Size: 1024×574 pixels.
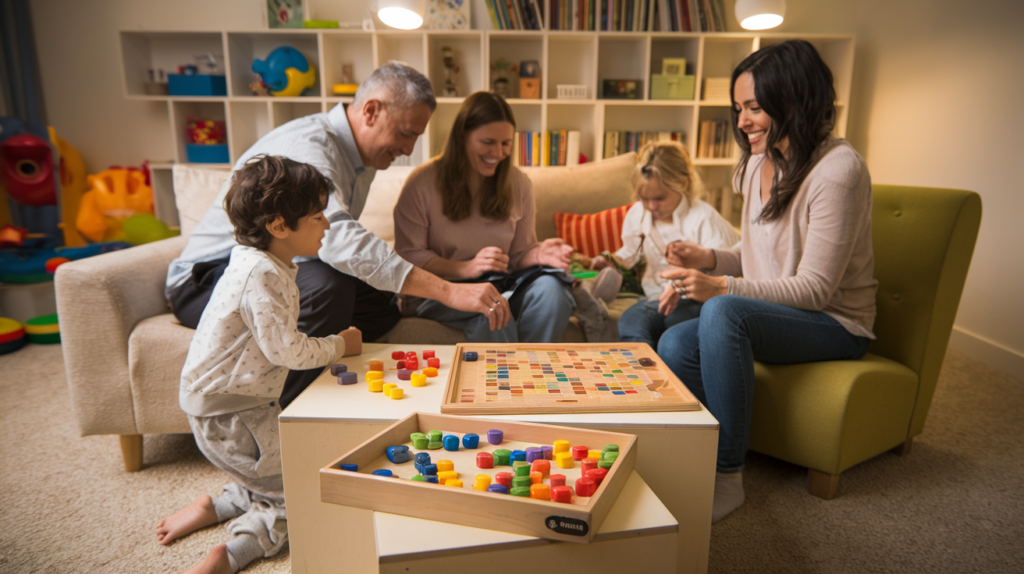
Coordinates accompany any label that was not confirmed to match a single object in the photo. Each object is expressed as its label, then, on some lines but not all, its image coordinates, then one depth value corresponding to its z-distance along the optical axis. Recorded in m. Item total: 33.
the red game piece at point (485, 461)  0.88
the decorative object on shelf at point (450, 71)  3.56
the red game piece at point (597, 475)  0.81
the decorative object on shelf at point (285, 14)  3.46
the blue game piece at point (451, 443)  0.93
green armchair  1.40
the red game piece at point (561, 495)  0.76
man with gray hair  1.42
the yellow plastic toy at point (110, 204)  3.35
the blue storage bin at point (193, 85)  3.40
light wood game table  0.98
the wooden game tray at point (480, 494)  0.72
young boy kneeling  1.14
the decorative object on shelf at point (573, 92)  3.53
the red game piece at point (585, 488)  0.78
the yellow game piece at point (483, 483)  0.80
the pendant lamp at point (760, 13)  2.44
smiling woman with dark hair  1.31
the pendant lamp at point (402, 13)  2.34
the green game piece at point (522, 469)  0.82
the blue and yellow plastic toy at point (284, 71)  3.39
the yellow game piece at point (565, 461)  0.88
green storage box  3.44
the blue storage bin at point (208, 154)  3.54
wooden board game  1.01
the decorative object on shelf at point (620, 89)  3.54
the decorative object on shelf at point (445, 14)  3.41
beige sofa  1.49
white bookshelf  3.40
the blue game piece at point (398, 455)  0.89
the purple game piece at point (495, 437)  0.94
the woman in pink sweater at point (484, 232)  1.72
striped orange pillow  2.22
